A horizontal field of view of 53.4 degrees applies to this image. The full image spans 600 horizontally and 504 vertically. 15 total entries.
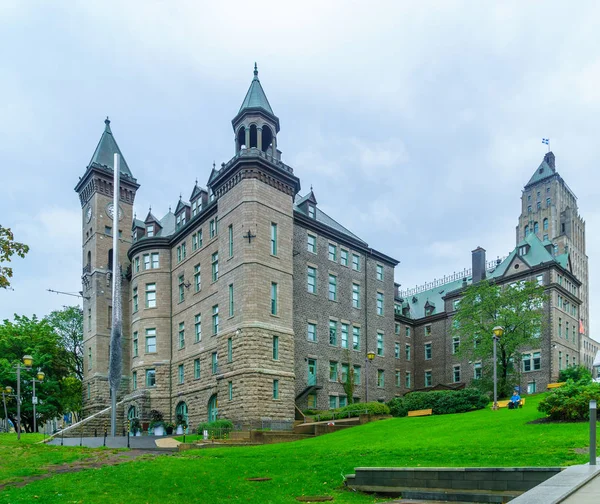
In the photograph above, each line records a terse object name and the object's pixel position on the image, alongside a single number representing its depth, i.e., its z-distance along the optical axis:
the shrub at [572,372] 49.22
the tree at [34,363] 57.75
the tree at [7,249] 13.85
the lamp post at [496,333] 32.41
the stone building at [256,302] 40.12
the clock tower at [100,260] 54.69
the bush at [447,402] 33.97
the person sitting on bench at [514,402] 32.44
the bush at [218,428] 34.53
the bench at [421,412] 34.72
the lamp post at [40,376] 40.17
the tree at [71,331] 69.75
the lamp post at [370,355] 36.41
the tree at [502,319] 46.41
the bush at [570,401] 21.89
